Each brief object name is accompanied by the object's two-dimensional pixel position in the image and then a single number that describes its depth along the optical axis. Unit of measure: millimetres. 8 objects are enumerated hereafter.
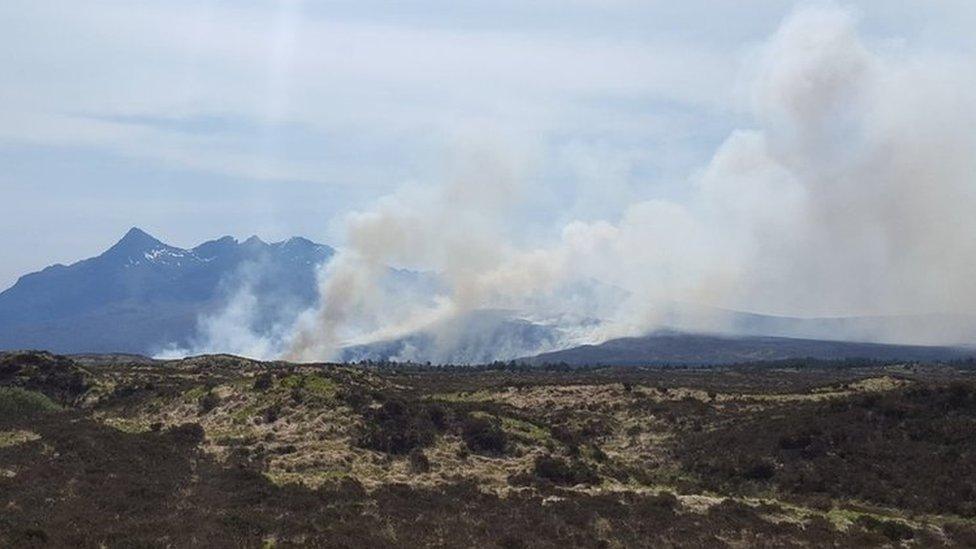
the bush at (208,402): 56550
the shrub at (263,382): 59538
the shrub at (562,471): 42750
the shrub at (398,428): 47219
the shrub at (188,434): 48000
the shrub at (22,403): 57378
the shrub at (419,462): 43312
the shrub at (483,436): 48688
